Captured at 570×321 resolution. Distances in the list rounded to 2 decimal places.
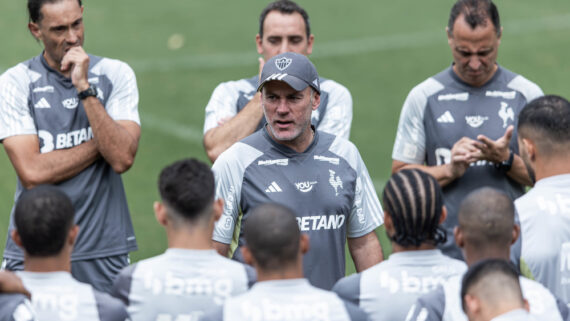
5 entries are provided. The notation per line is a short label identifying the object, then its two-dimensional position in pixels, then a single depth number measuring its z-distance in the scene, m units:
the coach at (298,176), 11.91
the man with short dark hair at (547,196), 10.79
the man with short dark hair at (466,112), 13.78
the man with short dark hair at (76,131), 13.11
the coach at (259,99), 14.05
